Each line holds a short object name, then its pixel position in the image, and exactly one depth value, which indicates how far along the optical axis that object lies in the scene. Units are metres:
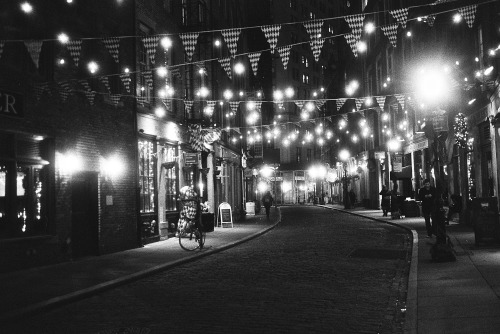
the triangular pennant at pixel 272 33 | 12.67
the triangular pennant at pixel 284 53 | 13.38
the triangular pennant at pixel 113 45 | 14.39
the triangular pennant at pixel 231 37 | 12.96
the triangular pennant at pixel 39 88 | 13.96
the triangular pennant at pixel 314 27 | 12.70
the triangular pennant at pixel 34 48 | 12.27
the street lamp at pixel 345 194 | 51.30
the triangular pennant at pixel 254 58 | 13.74
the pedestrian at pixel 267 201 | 36.95
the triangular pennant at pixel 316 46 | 13.20
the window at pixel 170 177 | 22.72
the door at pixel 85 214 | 16.30
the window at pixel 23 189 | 13.30
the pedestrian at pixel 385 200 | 35.72
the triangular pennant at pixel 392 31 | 12.86
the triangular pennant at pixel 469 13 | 12.90
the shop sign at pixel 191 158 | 23.91
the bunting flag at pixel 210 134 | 25.74
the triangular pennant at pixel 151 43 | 13.89
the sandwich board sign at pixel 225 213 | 28.58
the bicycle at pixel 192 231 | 17.41
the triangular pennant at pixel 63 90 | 14.85
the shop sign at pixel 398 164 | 37.19
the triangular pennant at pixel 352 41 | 13.03
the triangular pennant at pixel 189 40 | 13.34
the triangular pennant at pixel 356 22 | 12.65
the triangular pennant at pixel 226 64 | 14.40
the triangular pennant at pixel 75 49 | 14.55
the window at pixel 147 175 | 20.31
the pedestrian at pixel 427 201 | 18.75
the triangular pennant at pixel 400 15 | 12.82
